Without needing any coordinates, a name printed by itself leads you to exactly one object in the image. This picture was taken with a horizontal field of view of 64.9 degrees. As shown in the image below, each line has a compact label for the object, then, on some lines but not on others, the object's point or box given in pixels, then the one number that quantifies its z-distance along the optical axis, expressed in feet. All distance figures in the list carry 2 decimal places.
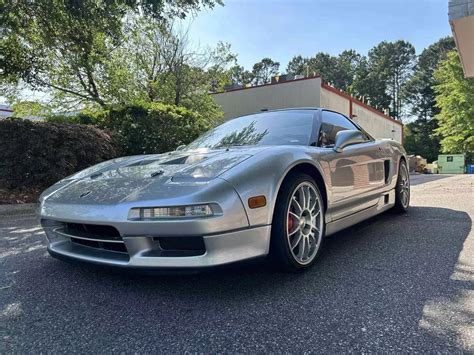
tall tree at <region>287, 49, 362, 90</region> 243.19
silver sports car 6.65
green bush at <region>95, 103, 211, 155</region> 27.55
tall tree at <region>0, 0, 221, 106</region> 24.31
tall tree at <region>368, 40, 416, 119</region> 212.43
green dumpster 99.30
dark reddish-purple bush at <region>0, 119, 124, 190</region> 20.76
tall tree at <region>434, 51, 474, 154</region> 105.60
